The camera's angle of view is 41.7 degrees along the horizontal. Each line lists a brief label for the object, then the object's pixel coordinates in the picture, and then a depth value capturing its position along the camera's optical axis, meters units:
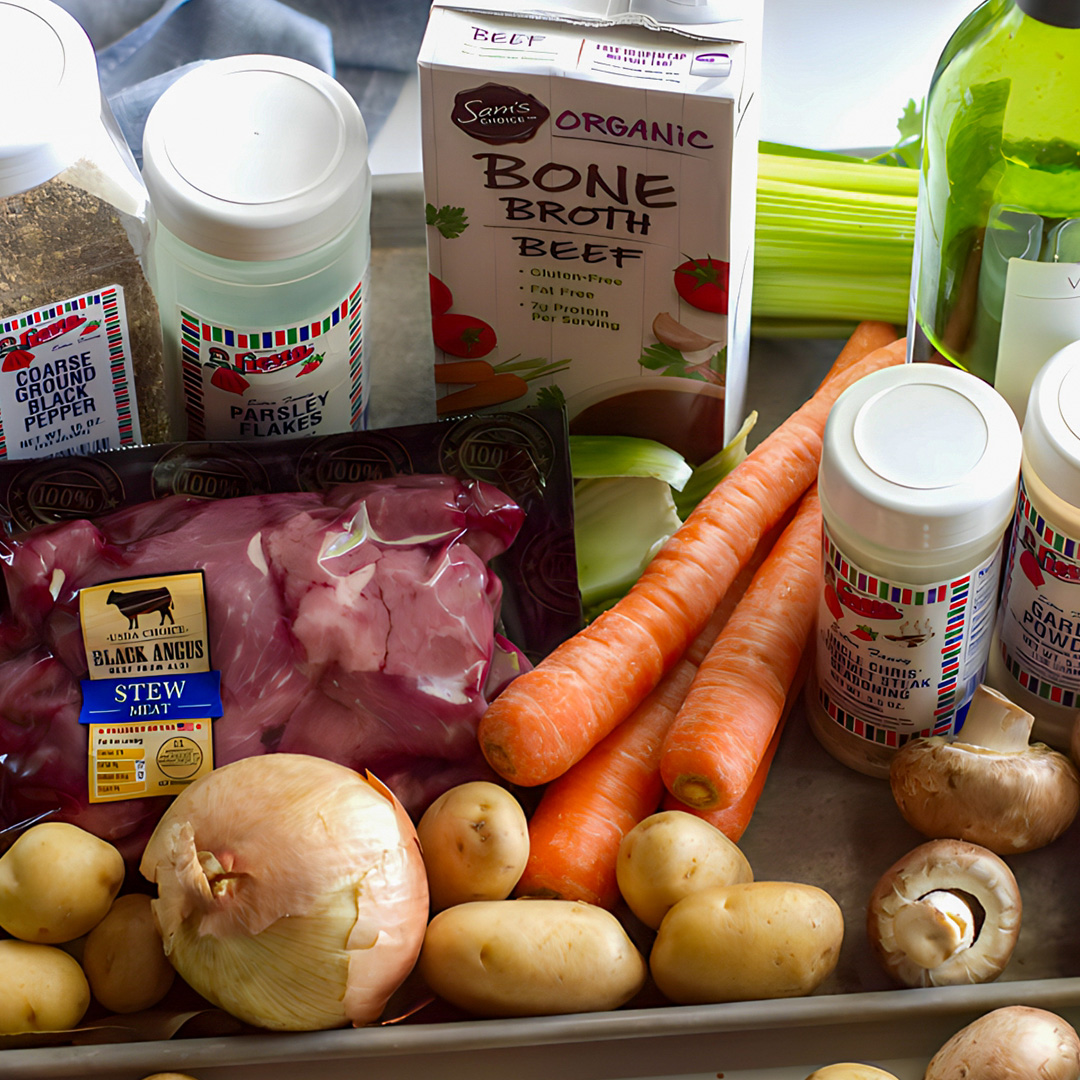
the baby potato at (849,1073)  0.73
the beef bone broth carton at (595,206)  0.87
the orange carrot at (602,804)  0.87
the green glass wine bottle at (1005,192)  0.90
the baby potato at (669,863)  0.81
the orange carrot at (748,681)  0.88
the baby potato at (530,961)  0.78
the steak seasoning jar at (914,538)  0.78
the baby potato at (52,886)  0.79
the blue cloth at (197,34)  1.42
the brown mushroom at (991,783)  0.84
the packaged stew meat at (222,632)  0.88
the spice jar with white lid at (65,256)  0.85
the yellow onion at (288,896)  0.74
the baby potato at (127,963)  0.80
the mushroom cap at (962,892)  0.80
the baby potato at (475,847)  0.82
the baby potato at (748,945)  0.78
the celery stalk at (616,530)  1.04
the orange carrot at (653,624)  0.89
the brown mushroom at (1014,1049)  0.72
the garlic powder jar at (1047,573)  0.81
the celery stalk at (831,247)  1.16
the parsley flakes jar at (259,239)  0.88
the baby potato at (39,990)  0.77
